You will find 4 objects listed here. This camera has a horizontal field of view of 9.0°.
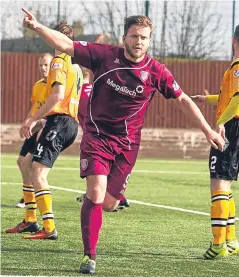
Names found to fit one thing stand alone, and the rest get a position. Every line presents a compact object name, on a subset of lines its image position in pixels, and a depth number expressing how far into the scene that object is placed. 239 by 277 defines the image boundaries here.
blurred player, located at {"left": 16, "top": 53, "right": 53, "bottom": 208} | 17.62
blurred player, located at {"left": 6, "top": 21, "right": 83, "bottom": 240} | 15.42
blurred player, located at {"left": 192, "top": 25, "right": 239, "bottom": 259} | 13.97
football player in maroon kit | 12.73
